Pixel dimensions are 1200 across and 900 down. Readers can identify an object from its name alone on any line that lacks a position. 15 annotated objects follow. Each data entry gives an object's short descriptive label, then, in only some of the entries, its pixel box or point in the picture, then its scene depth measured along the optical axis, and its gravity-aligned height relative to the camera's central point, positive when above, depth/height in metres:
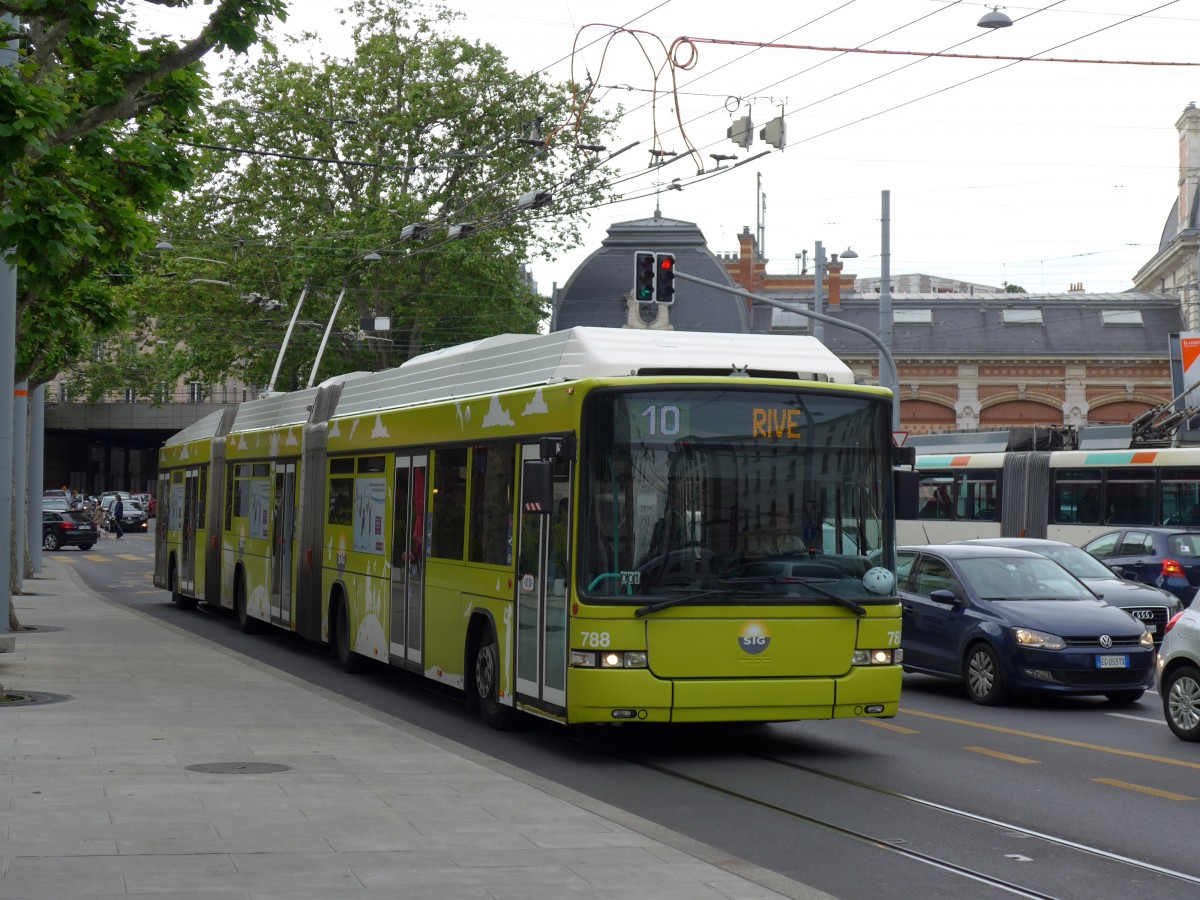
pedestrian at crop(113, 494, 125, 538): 71.06 -0.67
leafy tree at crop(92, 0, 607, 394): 47.91 +9.12
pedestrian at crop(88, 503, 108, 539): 76.20 -0.82
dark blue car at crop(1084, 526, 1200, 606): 23.53 -0.66
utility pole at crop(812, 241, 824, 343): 40.62 +5.99
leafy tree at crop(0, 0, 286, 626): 12.25 +3.00
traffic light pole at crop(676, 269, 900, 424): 27.33 +3.28
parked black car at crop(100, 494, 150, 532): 74.50 -0.82
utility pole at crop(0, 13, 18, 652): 16.77 +1.24
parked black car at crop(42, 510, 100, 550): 56.53 -1.10
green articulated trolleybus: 11.30 -0.21
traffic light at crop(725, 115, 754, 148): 19.98 +4.55
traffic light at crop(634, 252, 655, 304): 26.05 +3.59
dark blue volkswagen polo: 15.05 -1.11
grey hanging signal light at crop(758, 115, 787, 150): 20.16 +4.55
